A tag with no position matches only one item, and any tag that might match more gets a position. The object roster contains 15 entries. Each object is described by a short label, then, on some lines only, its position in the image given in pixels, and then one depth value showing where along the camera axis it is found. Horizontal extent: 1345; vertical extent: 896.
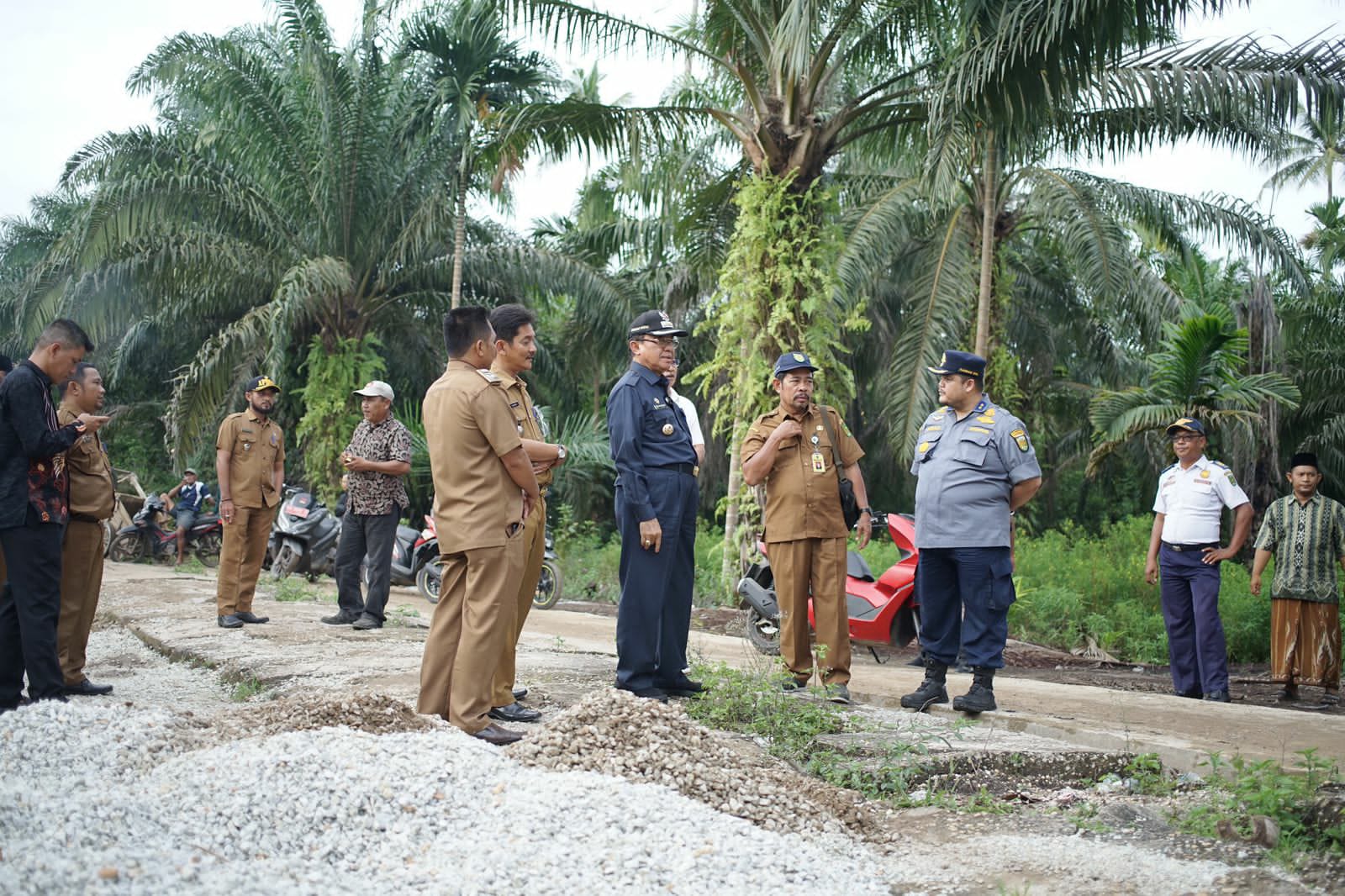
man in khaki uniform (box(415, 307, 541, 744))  4.70
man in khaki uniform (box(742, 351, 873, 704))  5.86
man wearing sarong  7.85
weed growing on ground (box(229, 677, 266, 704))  6.16
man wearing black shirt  5.11
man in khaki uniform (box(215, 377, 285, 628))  8.75
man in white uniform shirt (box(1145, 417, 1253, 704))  7.20
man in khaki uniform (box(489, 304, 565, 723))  5.27
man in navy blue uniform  5.60
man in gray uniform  5.68
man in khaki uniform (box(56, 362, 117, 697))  5.85
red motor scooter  8.53
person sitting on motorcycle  17.93
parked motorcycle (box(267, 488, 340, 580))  14.48
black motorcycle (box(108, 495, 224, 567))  18.19
